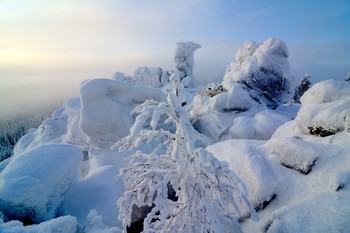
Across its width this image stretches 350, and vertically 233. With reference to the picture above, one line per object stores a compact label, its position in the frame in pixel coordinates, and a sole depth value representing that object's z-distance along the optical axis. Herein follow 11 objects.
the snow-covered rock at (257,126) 13.43
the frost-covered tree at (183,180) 3.86
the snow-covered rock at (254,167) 6.54
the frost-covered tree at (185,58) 40.19
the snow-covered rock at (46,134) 20.67
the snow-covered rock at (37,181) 7.37
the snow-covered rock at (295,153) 6.61
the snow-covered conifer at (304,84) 31.41
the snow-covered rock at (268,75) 17.67
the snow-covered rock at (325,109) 7.50
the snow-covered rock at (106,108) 14.02
